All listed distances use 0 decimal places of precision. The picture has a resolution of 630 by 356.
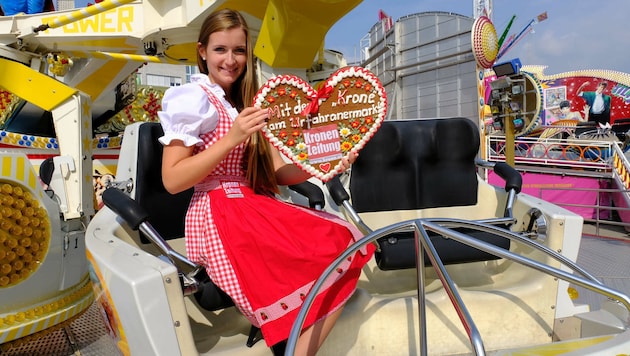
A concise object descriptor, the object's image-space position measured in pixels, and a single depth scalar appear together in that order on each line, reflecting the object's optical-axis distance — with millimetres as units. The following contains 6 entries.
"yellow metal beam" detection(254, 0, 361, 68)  2131
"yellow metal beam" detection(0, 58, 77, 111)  2600
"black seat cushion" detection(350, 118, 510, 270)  2027
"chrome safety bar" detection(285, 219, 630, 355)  790
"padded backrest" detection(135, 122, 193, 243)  1536
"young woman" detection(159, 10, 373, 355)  1009
